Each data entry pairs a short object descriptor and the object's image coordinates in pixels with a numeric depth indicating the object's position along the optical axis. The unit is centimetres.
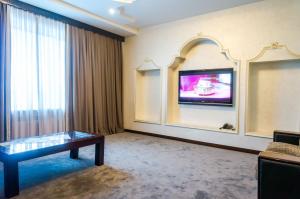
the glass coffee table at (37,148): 205
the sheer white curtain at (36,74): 362
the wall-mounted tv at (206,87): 411
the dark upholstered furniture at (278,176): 151
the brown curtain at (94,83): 448
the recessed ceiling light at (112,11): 399
